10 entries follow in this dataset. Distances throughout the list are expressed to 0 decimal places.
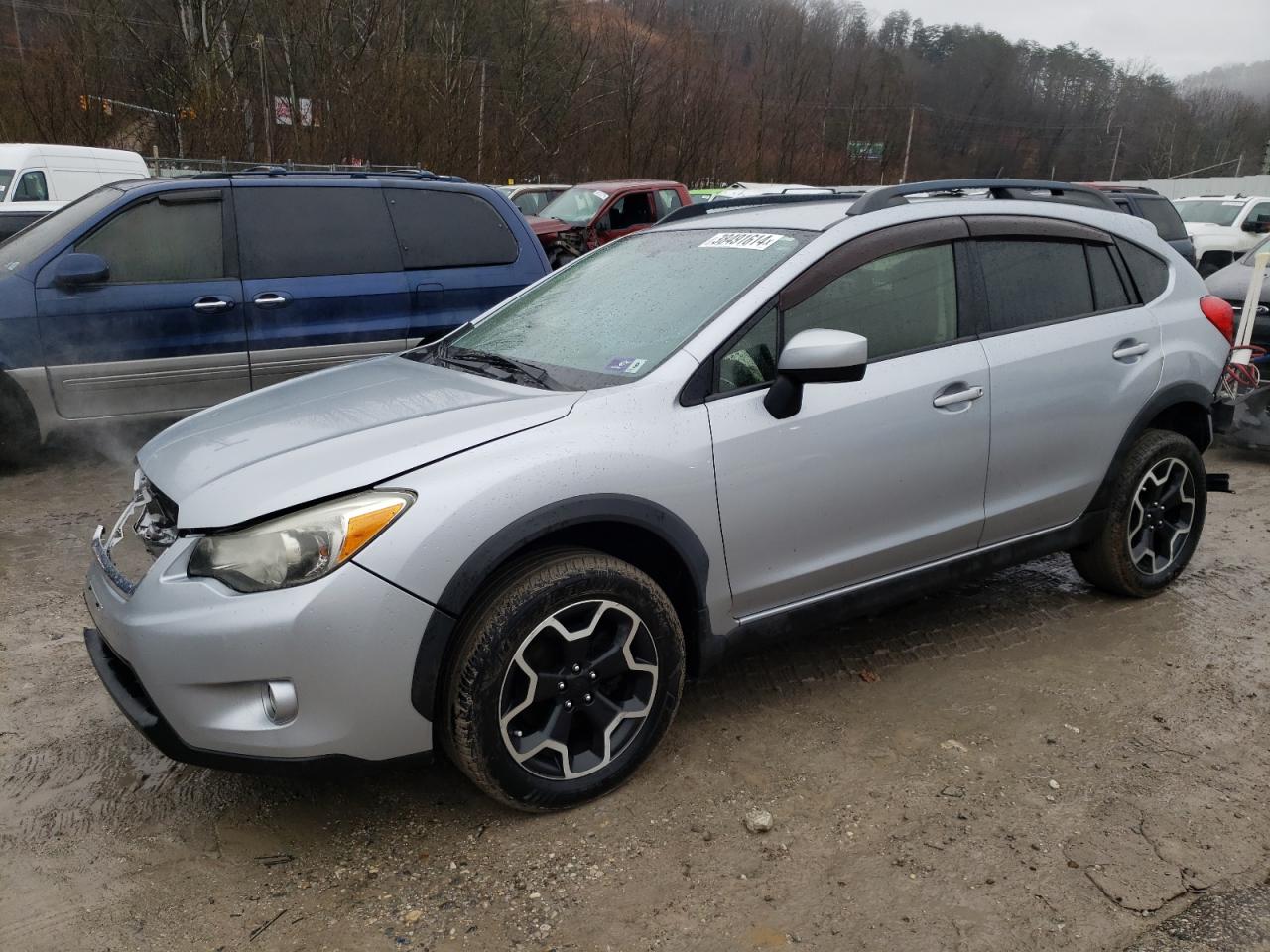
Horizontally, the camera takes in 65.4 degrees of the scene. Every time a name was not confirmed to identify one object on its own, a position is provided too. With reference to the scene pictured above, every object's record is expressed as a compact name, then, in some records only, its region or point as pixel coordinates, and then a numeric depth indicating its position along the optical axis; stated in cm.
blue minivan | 577
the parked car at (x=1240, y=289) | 773
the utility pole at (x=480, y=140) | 2791
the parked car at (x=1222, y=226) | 1686
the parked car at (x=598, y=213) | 1483
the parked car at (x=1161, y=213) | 1129
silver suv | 247
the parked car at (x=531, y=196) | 1873
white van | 1220
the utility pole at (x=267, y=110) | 2327
